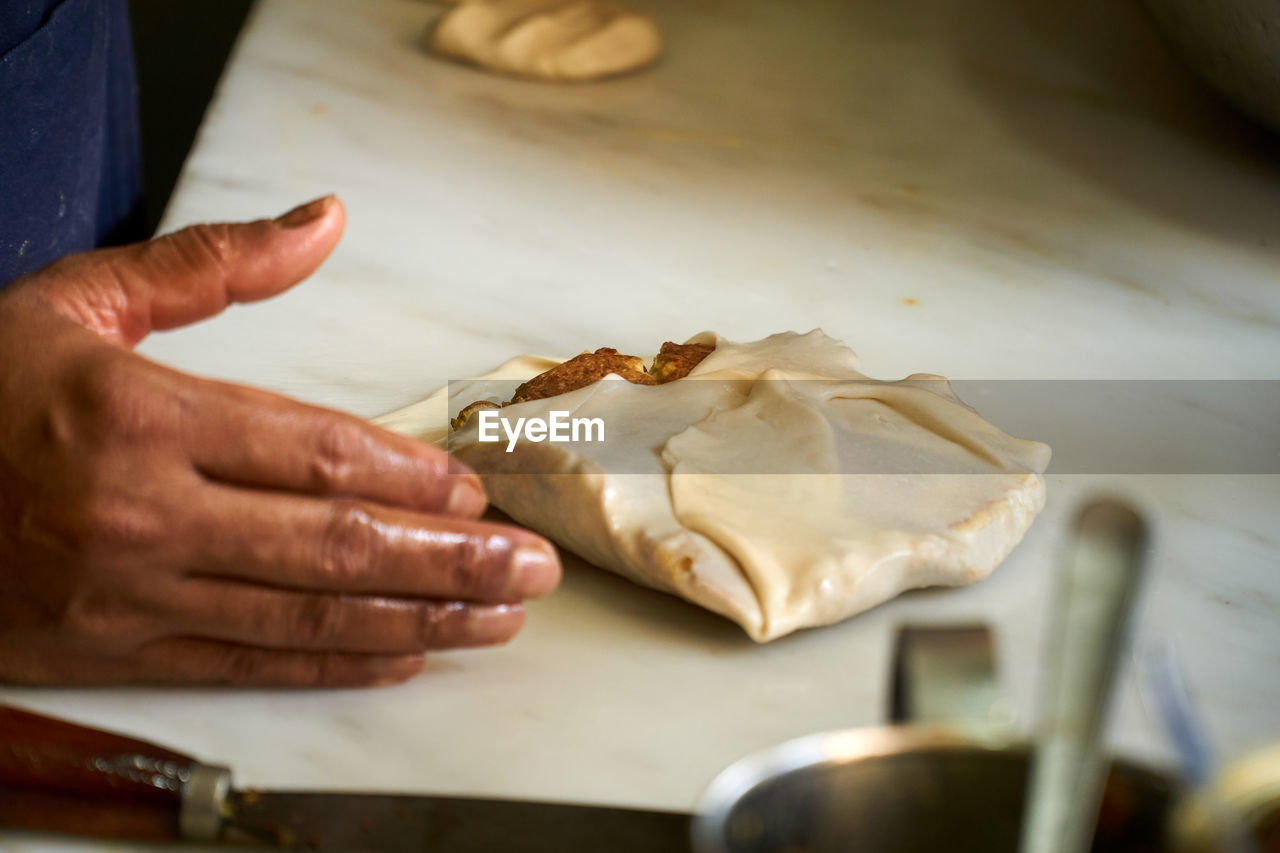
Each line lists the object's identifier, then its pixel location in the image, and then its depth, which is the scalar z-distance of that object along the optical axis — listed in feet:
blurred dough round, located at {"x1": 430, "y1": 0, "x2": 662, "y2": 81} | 6.20
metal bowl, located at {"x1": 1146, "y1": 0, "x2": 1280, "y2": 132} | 4.83
